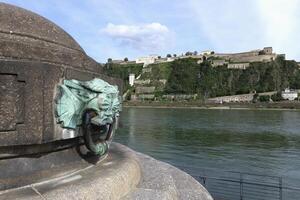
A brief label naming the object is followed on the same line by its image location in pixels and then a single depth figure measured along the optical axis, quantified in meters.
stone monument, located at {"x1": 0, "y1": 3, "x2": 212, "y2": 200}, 1.72
